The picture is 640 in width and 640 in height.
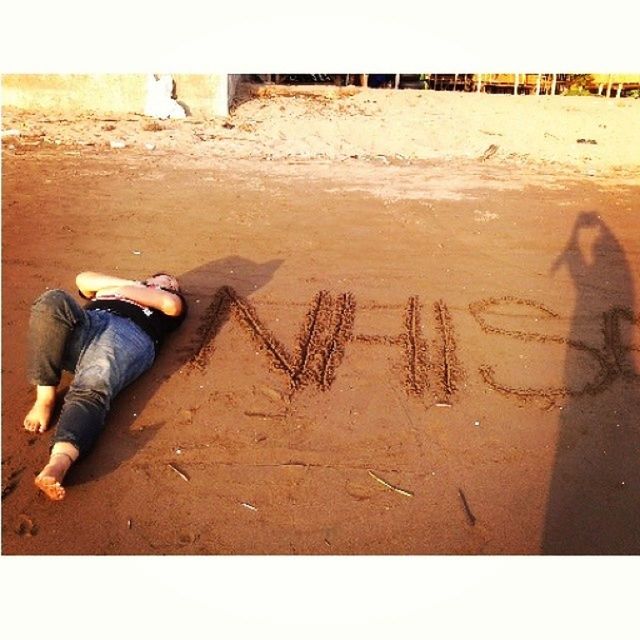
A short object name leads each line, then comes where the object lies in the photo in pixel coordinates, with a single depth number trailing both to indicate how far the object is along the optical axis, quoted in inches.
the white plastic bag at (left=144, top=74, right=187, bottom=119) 350.9
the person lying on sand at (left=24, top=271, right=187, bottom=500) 99.5
